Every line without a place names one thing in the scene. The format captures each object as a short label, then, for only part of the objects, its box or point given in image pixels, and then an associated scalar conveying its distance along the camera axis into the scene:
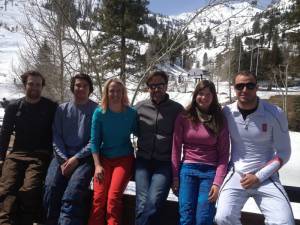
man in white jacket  2.13
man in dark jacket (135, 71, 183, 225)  2.29
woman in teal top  2.41
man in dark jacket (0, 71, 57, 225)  2.46
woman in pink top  2.24
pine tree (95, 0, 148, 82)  7.23
